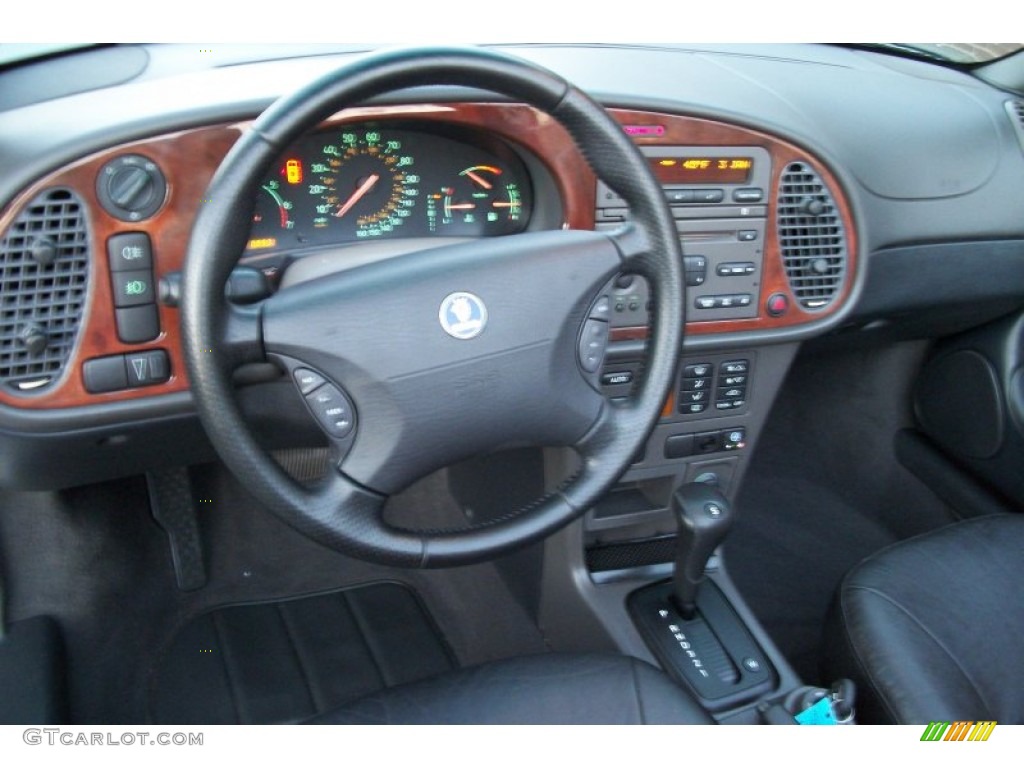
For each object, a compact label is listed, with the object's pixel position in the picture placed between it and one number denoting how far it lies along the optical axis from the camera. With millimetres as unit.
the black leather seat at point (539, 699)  1187
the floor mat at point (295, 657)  1757
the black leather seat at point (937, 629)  1346
